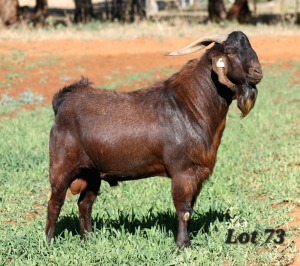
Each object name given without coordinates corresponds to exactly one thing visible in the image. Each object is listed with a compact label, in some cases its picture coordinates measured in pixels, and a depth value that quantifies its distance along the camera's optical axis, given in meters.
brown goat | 6.24
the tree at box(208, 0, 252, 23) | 35.38
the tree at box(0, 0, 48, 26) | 28.62
